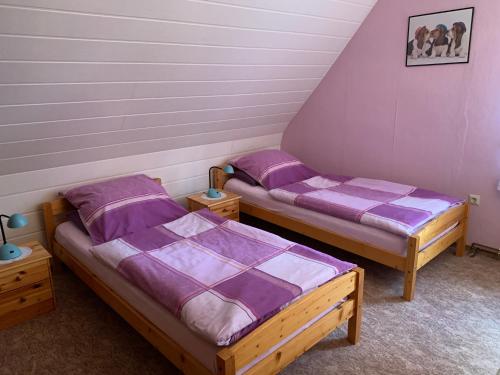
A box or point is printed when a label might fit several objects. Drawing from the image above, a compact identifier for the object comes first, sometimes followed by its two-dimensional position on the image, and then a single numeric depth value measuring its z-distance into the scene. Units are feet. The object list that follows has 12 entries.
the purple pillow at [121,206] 7.94
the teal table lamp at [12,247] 6.89
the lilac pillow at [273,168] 11.14
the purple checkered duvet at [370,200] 8.07
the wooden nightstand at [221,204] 10.02
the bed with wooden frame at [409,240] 7.64
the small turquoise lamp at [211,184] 10.46
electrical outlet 9.63
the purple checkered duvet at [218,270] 5.06
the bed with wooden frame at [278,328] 4.74
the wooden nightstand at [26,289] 6.93
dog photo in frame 9.12
